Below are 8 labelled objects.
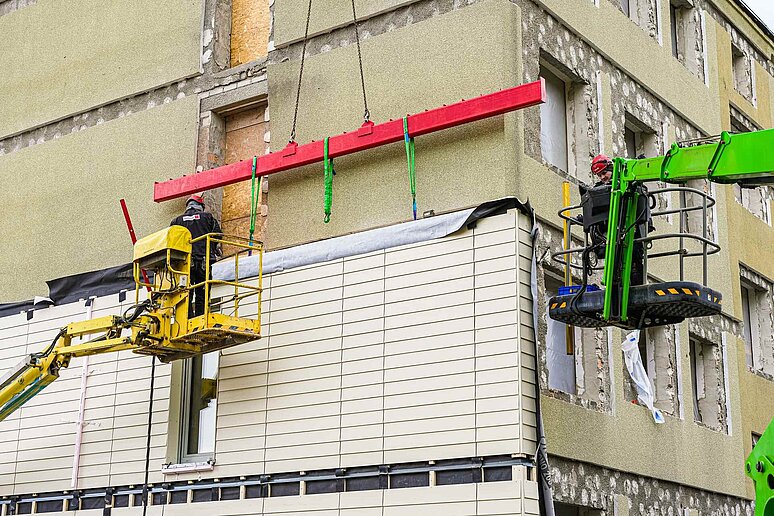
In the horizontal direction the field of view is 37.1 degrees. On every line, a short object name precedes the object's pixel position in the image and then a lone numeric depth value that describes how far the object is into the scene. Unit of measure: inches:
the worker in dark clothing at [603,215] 521.3
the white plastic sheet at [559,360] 642.2
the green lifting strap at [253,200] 691.4
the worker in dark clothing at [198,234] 653.3
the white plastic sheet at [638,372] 704.4
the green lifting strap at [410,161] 637.9
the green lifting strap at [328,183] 664.4
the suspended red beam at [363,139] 607.8
